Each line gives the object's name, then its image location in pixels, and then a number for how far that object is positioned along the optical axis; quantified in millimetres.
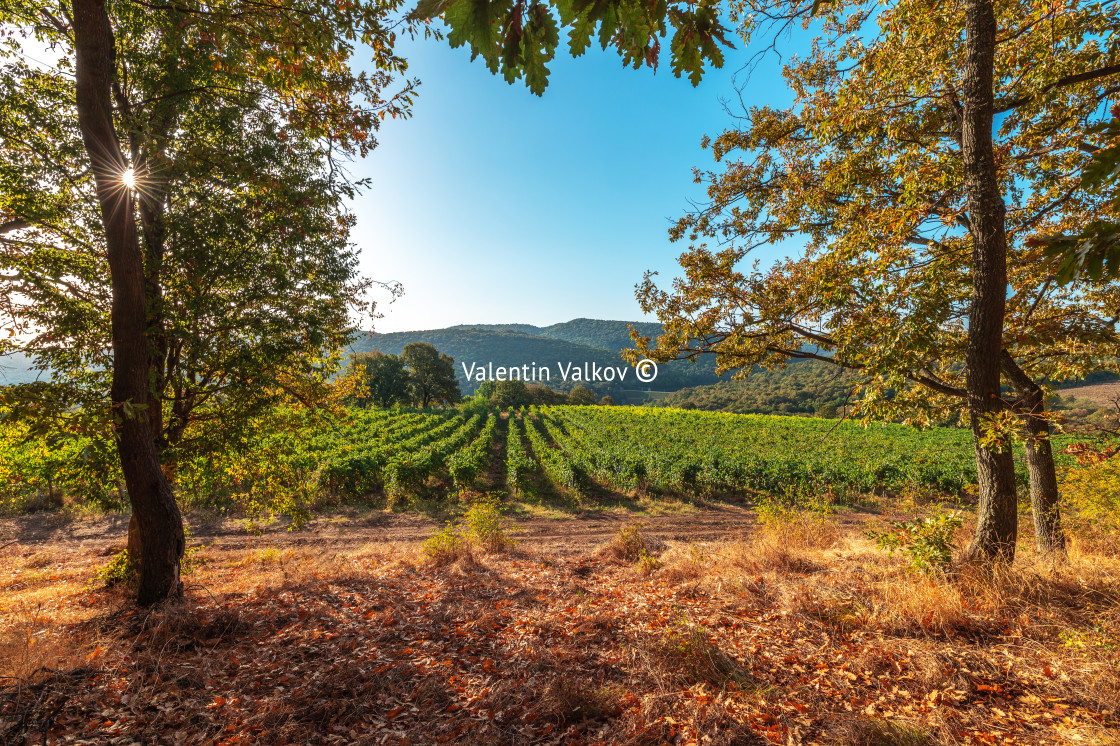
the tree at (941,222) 4379
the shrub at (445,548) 7836
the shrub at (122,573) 5250
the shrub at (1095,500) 6174
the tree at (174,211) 4430
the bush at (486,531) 8805
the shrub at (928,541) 4691
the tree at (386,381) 51156
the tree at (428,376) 59156
